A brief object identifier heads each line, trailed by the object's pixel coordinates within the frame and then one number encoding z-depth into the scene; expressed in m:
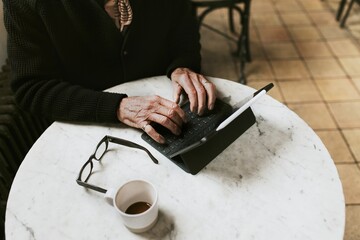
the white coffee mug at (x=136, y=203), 0.69
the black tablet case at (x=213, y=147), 0.83
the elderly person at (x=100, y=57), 0.97
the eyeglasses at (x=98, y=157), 0.80
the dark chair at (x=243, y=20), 2.05
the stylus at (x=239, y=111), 0.75
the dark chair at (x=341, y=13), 2.74
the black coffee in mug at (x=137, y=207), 0.74
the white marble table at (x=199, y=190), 0.73
